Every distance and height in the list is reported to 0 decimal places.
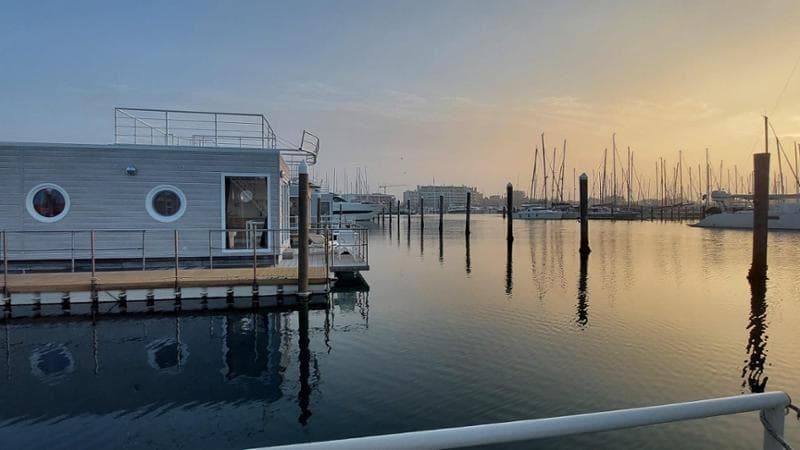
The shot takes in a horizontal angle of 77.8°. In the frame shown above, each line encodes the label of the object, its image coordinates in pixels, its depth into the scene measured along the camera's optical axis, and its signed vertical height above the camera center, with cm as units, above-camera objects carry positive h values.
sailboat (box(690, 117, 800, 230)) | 5278 -44
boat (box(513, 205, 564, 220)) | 9300 +19
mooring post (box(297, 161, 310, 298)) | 1294 -52
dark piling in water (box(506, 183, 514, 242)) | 3850 +99
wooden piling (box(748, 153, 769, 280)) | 1805 +4
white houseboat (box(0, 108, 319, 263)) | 1502 +56
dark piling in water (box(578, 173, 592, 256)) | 2848 +2
